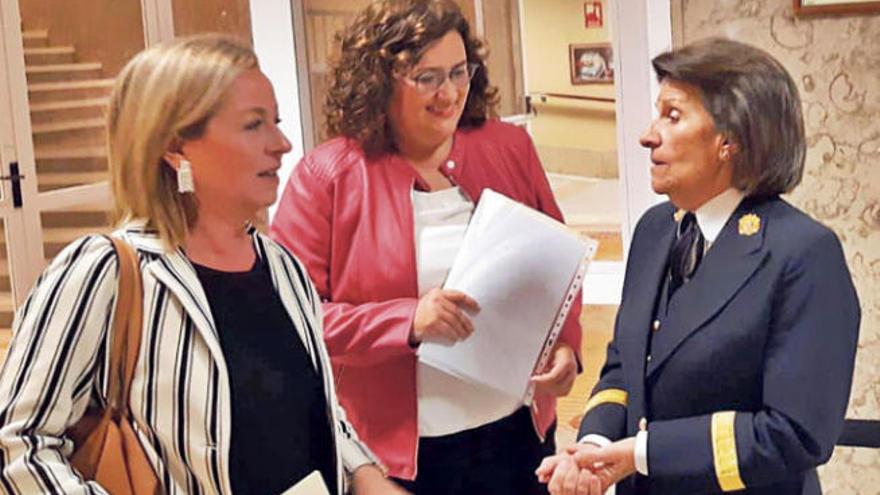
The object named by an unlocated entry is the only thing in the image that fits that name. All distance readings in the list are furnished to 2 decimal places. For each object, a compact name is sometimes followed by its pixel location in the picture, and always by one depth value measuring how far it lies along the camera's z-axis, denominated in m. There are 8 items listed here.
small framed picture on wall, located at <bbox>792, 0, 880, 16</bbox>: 2.47
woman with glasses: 2.00
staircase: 4.09
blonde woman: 1.29
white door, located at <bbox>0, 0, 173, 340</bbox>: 3.88
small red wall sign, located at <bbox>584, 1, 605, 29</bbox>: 3.08
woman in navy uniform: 1.51
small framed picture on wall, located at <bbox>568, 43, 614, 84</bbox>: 3.16
